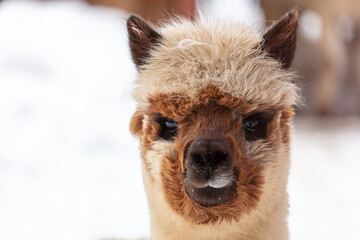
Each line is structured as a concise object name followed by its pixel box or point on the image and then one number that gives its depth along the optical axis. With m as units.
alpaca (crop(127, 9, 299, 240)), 1.95
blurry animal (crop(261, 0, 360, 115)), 5.26
